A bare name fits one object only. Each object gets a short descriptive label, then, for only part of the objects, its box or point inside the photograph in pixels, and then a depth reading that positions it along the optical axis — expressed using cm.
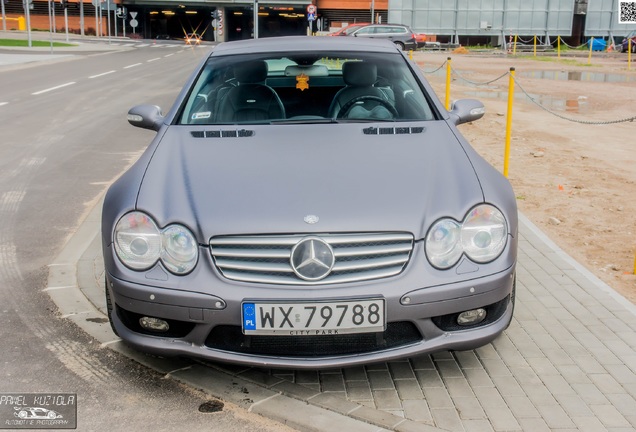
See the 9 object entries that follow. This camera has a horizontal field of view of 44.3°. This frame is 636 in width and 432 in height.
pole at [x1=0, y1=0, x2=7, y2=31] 5978
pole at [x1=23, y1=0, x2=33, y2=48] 3537
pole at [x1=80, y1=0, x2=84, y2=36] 6239
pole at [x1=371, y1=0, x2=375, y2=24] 6155
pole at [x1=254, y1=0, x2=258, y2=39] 2574
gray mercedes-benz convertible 336
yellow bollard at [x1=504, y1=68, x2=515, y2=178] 881
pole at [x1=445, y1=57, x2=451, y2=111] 1381
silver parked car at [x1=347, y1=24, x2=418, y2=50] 4481
